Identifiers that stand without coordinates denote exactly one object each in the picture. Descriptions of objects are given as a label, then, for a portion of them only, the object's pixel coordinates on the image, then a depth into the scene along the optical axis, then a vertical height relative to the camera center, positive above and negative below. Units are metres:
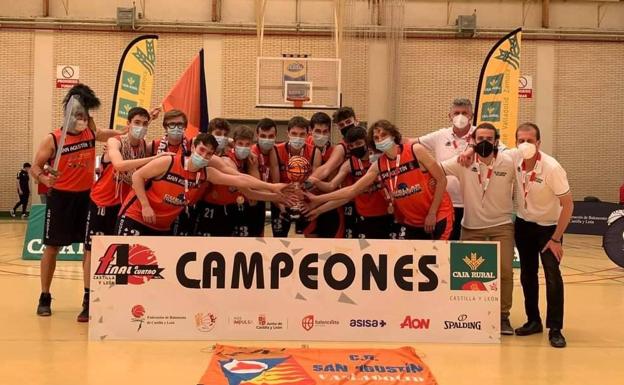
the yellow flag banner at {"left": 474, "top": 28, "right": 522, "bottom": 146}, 11.28 +1.92
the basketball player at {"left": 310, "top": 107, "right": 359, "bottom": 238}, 5.93 +0.39
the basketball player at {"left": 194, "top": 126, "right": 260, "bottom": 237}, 5.93 -0.13
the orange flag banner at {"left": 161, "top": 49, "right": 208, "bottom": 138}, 9.93 +1.53
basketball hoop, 14.11 +2.12
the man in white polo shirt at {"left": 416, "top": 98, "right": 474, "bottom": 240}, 5.88 +0.51
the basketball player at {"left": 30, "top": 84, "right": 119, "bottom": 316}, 6.08 +0.03
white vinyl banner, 5.12 -0.83
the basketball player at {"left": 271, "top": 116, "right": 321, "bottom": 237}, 5.95 +0.38
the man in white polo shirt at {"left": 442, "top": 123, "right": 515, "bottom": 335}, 5.61 -0.07
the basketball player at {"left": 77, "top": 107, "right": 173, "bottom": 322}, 5.88 +0.03
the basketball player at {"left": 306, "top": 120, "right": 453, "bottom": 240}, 5.38 +0.09
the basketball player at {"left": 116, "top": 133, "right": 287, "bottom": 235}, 5.28 +0.04
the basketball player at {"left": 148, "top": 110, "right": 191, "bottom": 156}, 5.72 +0.54
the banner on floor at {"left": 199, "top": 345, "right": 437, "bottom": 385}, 3.95 -1.21
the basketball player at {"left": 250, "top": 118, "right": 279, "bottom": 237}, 6.10 +0.39
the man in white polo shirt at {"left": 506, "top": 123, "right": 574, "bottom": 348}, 5.28 -0.16
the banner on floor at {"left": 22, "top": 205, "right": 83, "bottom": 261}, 10.22 -0.95
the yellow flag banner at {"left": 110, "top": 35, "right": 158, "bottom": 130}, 10.66 +1.96
